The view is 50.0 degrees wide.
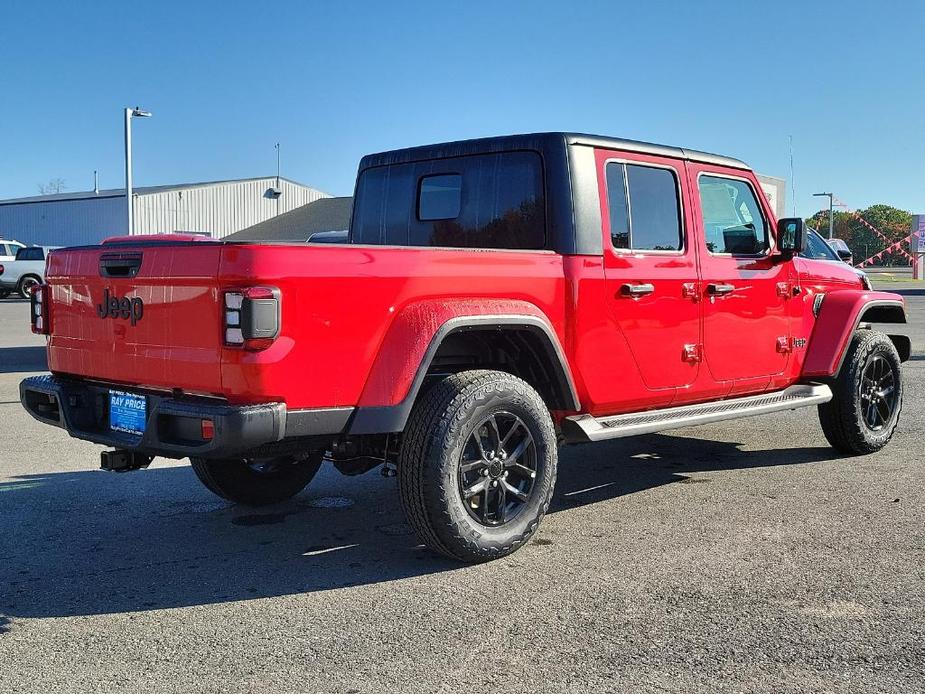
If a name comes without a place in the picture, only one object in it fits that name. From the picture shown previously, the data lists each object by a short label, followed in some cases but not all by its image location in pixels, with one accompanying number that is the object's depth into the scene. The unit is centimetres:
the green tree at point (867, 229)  9688
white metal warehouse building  5103
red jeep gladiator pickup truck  391
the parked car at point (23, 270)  3133
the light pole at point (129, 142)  3228
